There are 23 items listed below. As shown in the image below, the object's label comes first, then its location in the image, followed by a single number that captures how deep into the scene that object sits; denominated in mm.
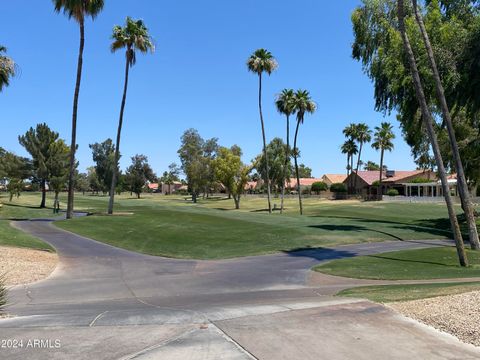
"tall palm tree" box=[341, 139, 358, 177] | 95000
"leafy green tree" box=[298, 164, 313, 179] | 179625
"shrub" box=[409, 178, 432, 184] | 87269
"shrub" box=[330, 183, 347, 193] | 98750
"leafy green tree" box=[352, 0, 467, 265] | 20812
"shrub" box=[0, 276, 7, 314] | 9031
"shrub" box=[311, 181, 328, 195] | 112250
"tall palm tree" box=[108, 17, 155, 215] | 41719
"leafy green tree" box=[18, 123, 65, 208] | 56125
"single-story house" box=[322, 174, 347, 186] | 122562
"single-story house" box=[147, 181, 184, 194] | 188275
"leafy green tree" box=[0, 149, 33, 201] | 55469
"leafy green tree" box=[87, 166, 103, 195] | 156075
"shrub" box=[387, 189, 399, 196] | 87125
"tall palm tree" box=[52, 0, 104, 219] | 35781
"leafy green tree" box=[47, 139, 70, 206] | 56062
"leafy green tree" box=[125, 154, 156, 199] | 135875
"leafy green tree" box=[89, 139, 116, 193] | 139000
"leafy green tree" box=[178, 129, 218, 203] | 98000
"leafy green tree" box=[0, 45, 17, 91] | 24969
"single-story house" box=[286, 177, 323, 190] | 133525
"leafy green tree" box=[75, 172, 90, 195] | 163062
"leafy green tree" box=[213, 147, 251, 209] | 75812
